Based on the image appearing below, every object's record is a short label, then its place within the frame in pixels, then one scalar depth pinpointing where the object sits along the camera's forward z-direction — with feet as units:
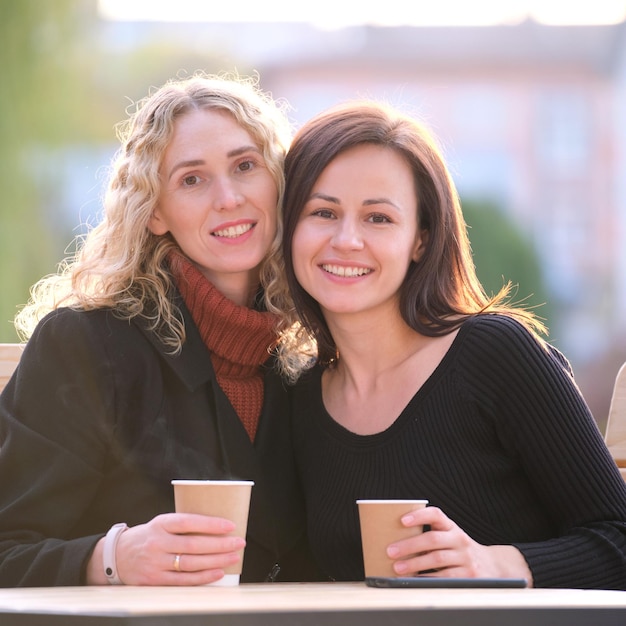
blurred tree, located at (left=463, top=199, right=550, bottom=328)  60.75
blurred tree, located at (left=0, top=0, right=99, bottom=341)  35.83
